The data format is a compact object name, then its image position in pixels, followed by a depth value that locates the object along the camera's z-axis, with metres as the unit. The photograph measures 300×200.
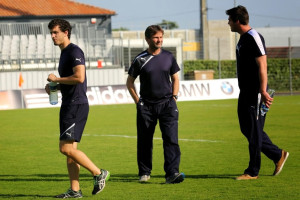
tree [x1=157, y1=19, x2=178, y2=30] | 137.43
